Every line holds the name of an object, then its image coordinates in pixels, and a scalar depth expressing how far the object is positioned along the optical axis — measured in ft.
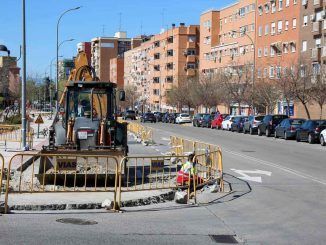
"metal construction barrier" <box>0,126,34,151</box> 96.12
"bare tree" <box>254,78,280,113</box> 193.88
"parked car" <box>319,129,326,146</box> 116.16
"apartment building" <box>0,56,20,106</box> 274.38
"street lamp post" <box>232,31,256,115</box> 206.32
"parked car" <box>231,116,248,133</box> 179.73
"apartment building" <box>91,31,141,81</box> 626.64
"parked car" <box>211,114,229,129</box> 207.10
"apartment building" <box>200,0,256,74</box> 297.33
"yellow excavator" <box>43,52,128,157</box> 55.47
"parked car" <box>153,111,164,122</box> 314.84
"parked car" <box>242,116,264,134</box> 165.32
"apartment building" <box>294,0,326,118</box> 212.84
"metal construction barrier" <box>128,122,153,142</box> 117.91
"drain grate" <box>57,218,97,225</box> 33.73
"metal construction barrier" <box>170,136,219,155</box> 62.54
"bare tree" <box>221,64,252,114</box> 229.35
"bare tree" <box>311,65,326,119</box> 159.03
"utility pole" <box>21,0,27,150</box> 85.87
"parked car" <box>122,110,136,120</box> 321.11
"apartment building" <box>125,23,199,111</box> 412.16
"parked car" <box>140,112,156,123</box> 286.05
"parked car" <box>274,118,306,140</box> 136.10
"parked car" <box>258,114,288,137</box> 152.76
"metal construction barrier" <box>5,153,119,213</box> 46.39
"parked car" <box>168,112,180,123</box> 285.56
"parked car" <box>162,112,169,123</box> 297.55
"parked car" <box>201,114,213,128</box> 222.69
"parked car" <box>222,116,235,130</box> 192.40
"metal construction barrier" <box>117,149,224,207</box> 47.63
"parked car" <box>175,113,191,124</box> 272.72
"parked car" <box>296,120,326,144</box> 123.44
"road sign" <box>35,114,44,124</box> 108.48
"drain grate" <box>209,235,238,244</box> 29.91
